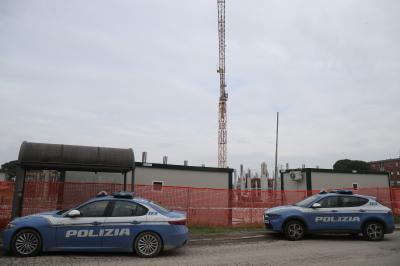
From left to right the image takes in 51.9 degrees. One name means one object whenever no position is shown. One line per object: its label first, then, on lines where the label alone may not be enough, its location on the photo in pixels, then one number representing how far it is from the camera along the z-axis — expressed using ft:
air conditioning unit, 91.04
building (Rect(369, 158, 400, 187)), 382.85
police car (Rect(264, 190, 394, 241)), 43.93
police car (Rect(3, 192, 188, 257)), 31.07
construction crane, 244.01
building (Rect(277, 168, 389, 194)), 89.51
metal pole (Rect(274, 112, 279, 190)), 138.00
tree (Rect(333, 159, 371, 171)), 311.88
